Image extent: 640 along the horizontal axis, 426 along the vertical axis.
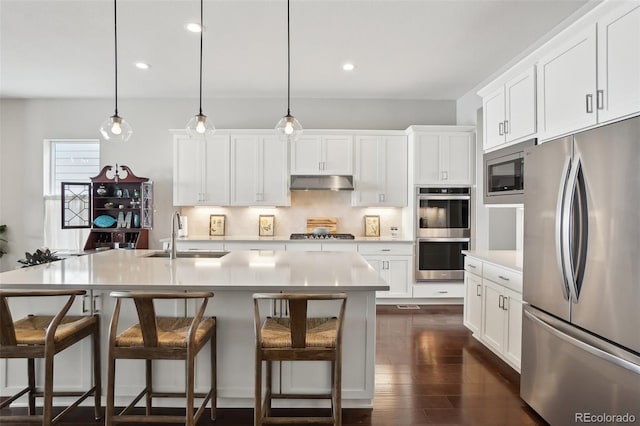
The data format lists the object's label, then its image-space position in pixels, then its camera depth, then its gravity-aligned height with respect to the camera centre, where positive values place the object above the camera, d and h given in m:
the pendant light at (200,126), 2.82 +0.67
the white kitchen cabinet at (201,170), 5.20 +0.60
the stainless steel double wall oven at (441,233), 5.02 -0.27
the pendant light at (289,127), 2.82 +0.66
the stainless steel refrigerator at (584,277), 1.65 -0.32
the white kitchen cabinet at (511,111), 2.71 +0.85
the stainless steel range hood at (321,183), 5.14 +0.42
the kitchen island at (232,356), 2.32 -0.93
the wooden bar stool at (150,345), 1.82 -0.69
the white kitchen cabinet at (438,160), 5.04 +0.74
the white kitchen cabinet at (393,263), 5.00 -0.69
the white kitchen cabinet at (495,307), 2.84 -0.83
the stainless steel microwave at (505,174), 2.78 +0.33
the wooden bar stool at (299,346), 1.82 -0.70
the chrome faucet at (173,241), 2.93 -0.24
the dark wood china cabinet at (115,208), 5.14 +0.05
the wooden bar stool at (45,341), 1.90 -0.71
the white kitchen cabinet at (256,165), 5.20 +0.67
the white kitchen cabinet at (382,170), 5.23 +0.62
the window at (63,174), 5.58 +0.57
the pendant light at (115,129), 2.65 +0.61
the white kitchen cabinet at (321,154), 5.21 +0.84
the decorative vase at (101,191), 5.16 +0.29
